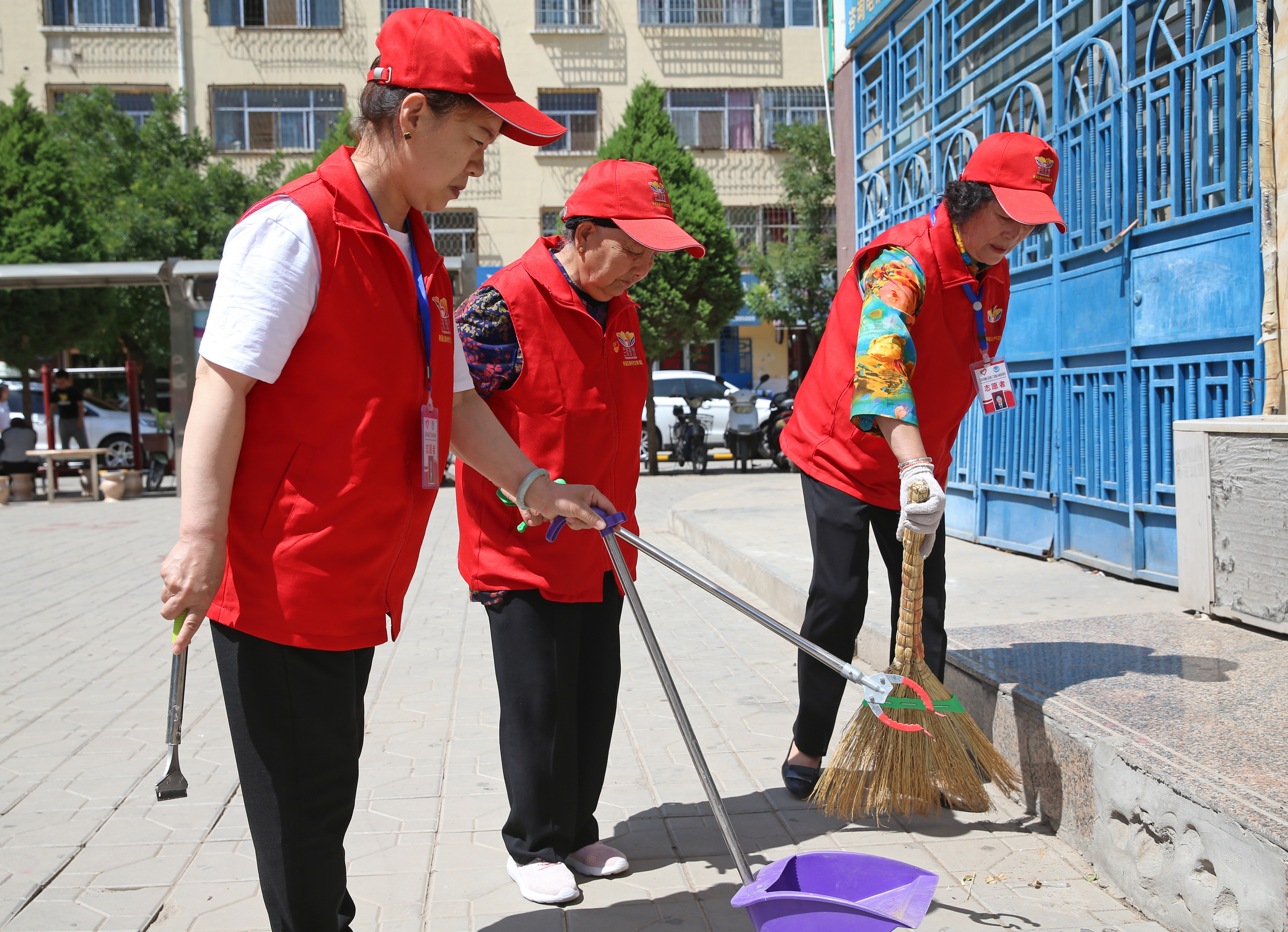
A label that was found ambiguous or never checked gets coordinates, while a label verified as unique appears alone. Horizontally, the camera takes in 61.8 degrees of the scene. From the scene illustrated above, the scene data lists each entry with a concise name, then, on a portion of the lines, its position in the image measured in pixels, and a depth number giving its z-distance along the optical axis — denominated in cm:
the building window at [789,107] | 2903
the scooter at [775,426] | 1608
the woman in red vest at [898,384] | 299
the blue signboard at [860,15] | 846
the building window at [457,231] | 2809
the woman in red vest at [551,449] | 270
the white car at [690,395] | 1984
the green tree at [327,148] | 2017
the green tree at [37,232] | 1642
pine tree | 1694
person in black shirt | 1634
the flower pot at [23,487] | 1553
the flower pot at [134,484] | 1538
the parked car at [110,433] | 1994
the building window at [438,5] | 2775
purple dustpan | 199
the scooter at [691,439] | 1688
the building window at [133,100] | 2797
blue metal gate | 470
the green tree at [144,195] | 1958
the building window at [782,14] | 2897
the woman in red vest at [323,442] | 180
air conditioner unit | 388
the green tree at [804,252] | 2394
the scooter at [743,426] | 1616
